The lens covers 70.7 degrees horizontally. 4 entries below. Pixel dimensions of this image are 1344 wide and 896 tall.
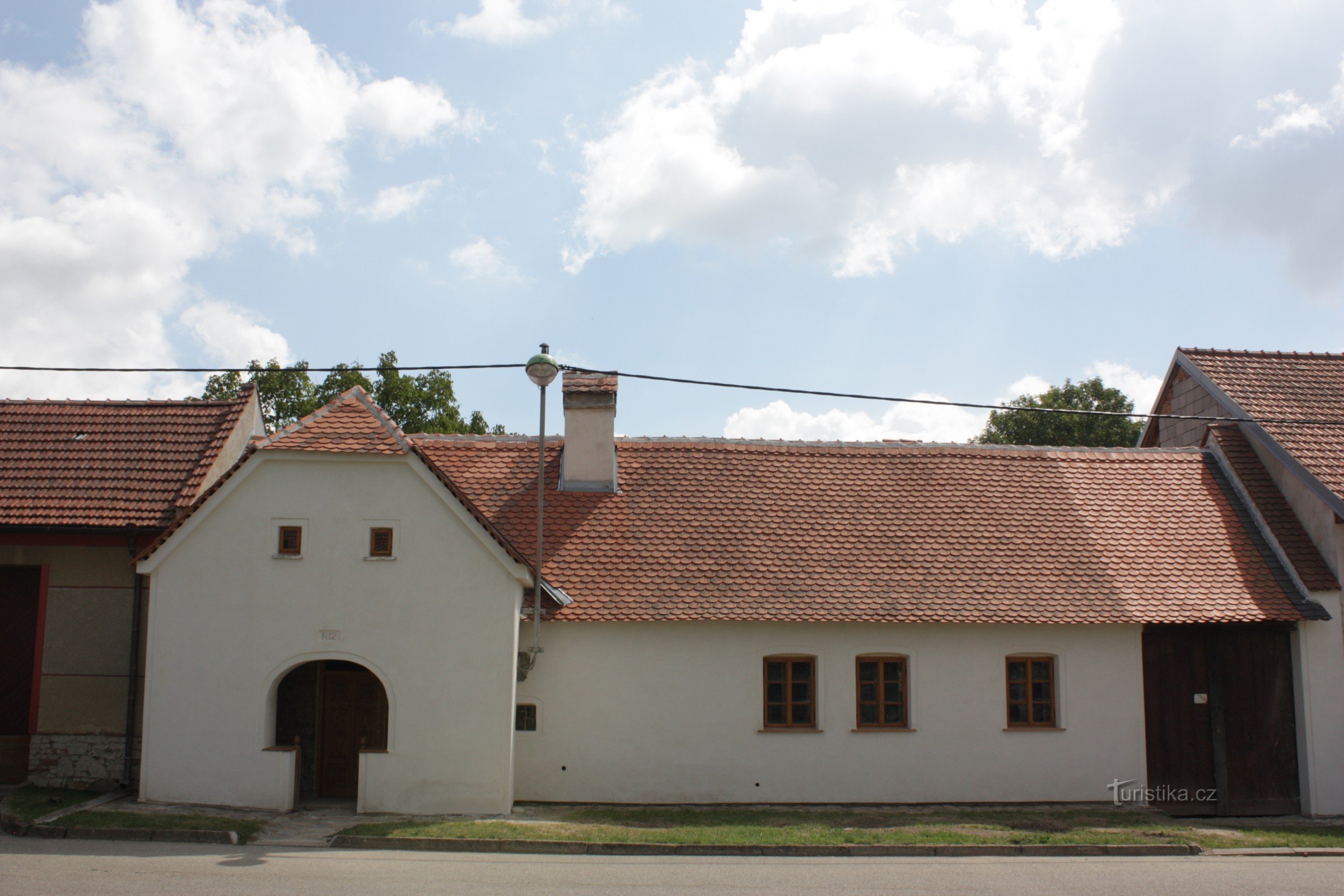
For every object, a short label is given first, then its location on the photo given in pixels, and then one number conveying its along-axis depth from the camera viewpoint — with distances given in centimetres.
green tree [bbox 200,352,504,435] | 4003
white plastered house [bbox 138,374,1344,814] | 1395
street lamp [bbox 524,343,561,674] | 1384
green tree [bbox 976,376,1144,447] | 4109
